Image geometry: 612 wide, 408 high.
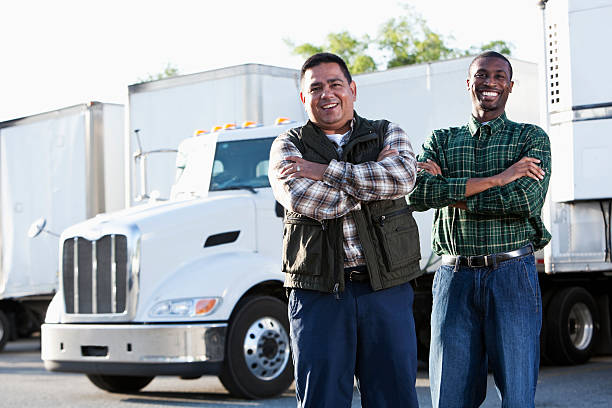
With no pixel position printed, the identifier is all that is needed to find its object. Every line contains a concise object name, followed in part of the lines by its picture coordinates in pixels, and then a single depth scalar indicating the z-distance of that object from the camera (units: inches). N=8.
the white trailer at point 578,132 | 328.2
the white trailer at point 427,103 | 403.5
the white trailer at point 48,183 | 567.2
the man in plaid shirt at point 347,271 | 154.3
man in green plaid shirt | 170.7
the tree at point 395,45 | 1635.1
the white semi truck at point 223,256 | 333.7
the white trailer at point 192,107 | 434.3
